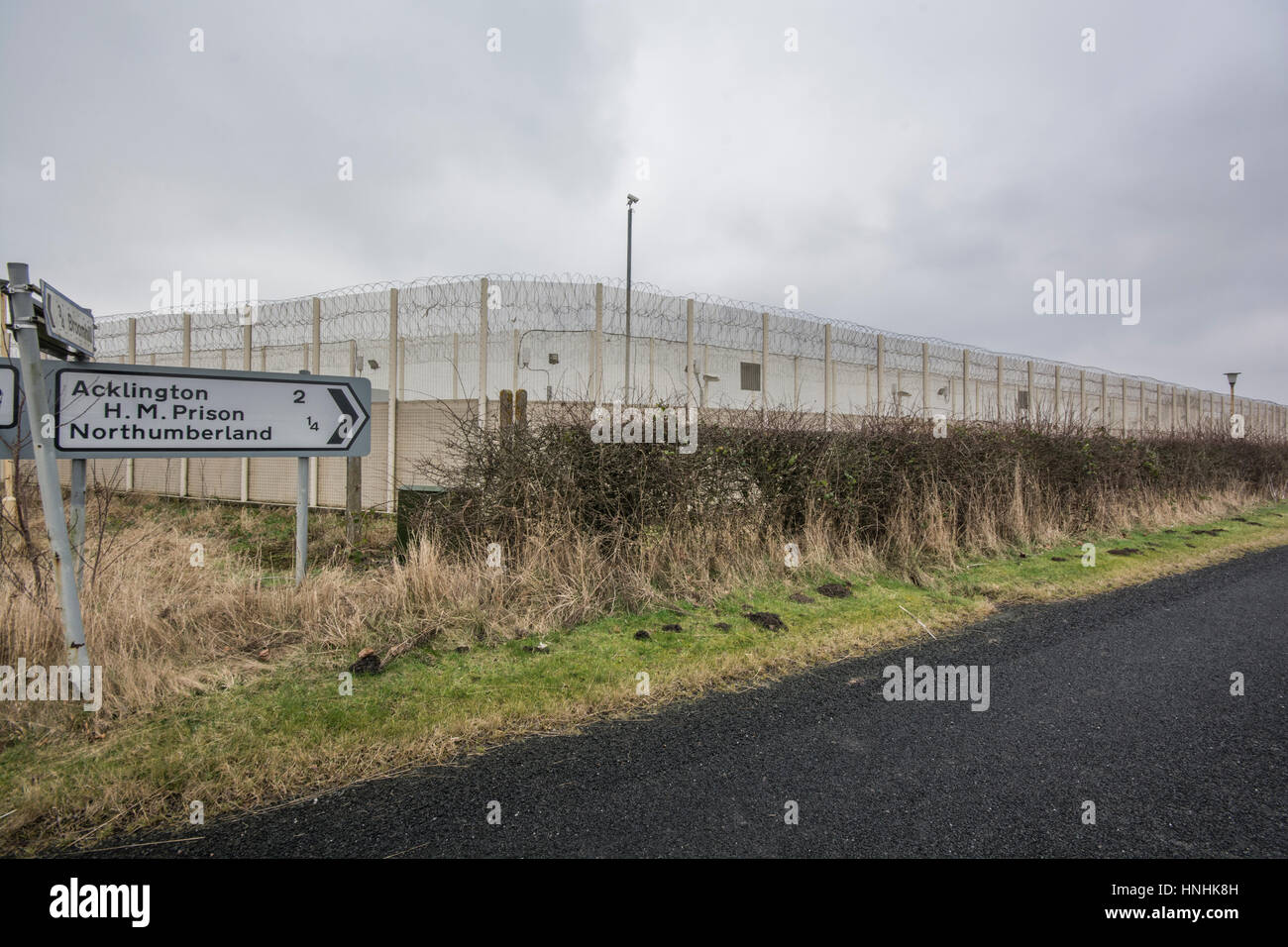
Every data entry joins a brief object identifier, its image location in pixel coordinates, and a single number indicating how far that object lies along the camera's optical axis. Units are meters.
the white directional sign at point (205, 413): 3.88
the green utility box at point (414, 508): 6.09
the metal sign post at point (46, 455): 2.98
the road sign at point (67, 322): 3.05
